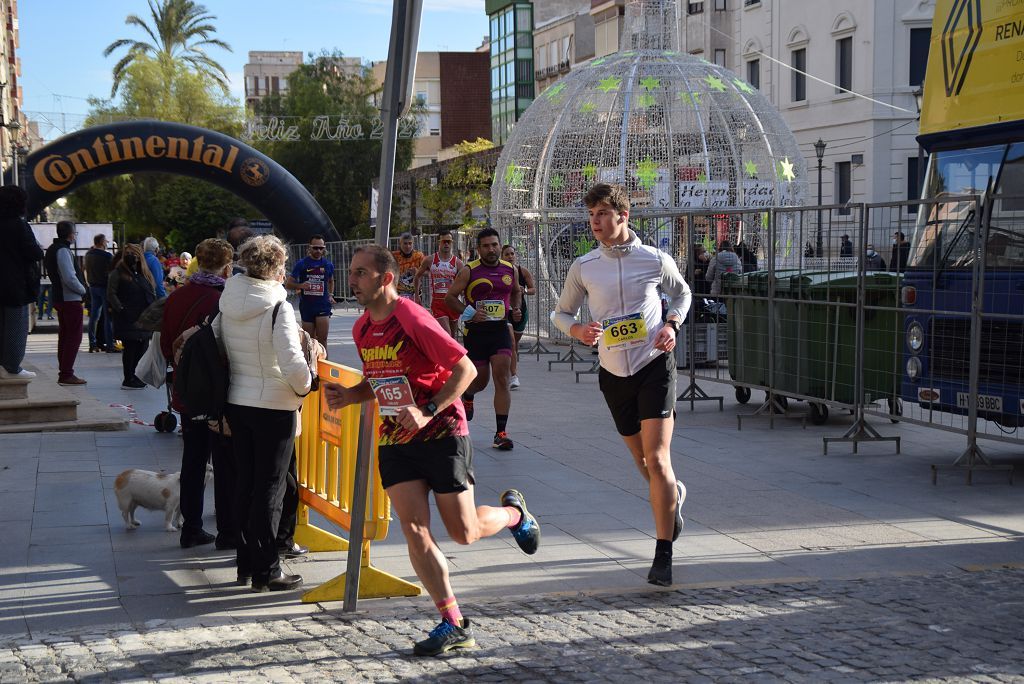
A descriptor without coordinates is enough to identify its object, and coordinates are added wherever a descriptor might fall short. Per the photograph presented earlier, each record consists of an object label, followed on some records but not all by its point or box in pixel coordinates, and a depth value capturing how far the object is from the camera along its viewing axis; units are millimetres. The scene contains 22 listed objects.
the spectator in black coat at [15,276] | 12172
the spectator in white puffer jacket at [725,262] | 15305
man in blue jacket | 18288
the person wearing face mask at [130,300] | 15055
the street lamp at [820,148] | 35438
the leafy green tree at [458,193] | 39938
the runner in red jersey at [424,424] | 5160
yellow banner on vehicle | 9984
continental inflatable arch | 29078
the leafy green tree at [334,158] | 61406
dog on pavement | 7488
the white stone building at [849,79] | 38719
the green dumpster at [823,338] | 10977
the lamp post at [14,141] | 29647
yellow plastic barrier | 5996
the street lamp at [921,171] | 11359
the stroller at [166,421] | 11344
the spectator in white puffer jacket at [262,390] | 6078
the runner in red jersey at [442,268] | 16406
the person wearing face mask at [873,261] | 10797
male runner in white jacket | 6270
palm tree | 66062
